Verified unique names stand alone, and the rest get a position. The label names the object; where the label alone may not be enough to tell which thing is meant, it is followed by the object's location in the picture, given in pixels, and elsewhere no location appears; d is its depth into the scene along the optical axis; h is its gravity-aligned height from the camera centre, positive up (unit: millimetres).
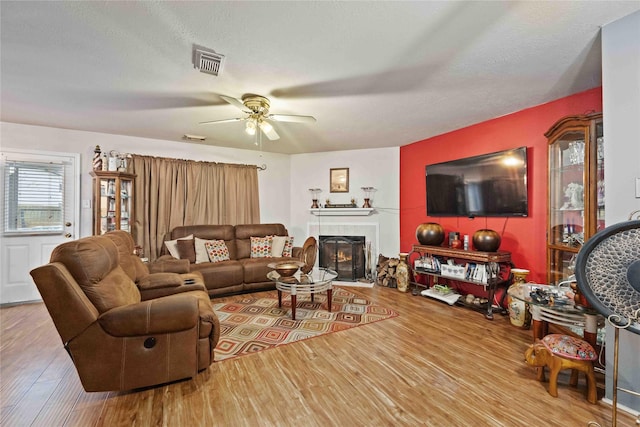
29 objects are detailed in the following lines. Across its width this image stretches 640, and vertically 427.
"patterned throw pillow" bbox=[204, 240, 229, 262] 4320 -583
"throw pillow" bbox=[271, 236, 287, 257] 4736 -548
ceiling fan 2742 +1015
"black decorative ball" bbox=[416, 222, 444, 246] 3929 -288
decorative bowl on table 3238 -651
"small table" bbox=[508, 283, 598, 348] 1998 -745
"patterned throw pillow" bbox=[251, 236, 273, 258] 4656 -566
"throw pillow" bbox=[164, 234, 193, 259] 4234 -512
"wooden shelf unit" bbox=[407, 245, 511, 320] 3197 -563
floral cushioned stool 1791 -971
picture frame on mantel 5305 +654
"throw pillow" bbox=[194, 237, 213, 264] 4258 -583
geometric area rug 2596 -1196
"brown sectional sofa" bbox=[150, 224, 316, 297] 3934 -733
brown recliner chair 1669 -726
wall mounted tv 3250 +377
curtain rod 4436 +921
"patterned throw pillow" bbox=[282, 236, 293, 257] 4777 -594
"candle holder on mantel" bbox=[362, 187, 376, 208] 5000 +351
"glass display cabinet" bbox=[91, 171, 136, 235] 3939 +185
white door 3676 +37
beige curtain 4363 +308
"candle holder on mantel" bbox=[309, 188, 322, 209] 5348 +363
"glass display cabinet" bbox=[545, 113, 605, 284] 2363 +237
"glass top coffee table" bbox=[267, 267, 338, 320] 3045 -778
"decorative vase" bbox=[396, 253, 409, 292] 4258 -933
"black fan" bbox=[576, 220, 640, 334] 1234 -269
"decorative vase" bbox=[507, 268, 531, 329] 2873 -1013
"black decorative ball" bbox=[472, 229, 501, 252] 3289 -321
